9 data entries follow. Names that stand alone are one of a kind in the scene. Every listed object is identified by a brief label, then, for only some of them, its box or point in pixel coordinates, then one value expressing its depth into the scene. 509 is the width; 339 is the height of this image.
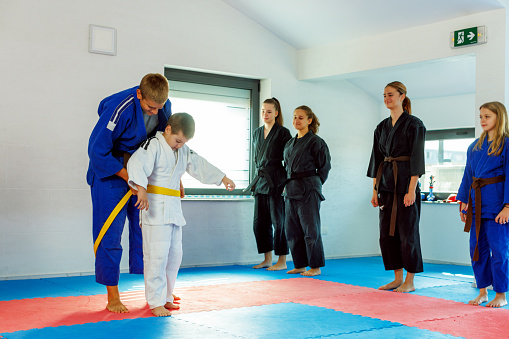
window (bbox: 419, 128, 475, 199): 6.09
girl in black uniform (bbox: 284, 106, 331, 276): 4.72
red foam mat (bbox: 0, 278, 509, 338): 2.89
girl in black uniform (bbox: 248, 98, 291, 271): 5.12
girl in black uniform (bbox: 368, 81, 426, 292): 4.00
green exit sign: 4.47
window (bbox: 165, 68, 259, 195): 5.46
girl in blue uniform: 3.50
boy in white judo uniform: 2.96
